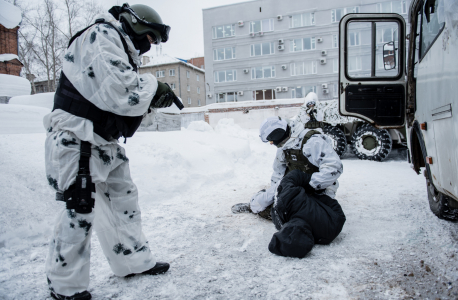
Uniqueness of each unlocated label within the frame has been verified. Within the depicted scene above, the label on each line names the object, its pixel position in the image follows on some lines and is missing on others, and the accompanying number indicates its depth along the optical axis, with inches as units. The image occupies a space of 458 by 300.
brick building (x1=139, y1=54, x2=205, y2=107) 1387.8
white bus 74.9
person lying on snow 93.8
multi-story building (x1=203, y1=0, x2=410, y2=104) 968.3
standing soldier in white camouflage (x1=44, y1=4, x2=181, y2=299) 68.1
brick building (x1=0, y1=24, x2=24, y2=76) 608.1
